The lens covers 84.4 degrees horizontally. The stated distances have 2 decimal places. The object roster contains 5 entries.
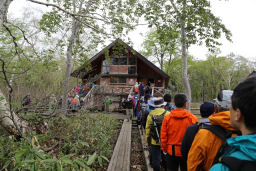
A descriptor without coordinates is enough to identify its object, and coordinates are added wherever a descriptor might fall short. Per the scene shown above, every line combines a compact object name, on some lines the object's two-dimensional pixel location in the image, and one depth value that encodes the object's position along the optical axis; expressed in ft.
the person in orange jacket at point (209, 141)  4.48
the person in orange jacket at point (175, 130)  8.23
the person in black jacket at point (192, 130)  6.30
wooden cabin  65.57
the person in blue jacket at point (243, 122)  2.50
